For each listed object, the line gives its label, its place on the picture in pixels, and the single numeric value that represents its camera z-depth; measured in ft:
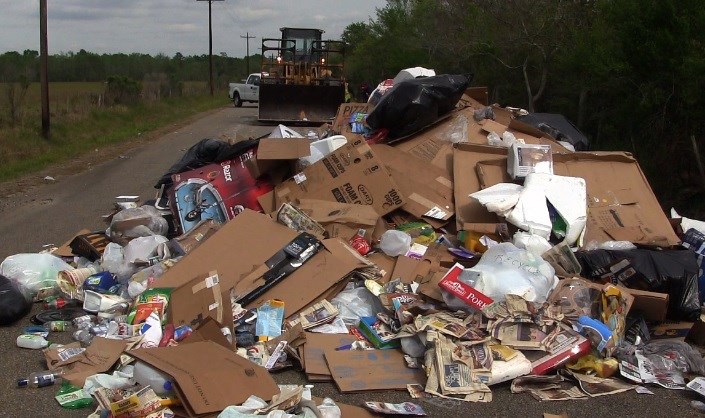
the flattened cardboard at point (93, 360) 12.54
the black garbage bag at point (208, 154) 22.76
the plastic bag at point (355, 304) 15.39
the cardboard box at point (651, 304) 14.55
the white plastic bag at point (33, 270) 17.30
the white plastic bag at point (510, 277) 14.56
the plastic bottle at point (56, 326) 15.21
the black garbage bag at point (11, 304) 15.33
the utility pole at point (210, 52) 135.46
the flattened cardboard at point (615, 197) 18.00
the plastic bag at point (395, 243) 17.59
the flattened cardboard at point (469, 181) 19.06
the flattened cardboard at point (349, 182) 19.94
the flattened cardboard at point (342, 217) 18.43
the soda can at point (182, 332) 13.83
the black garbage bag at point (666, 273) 14.94
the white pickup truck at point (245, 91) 110.22
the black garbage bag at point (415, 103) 23.00
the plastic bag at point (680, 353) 13.51
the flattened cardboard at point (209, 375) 11.01
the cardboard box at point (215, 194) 20.76
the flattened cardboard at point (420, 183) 19.79
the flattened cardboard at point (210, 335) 13.25
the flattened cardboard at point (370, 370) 12.70
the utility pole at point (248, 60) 238.44
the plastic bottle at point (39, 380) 12.50
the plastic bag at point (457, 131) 23.39
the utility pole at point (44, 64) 50.57
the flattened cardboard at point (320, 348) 13.10
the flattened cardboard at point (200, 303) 14.20
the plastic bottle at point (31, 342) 14.28
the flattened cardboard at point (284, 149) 20.70
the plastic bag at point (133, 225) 20.04
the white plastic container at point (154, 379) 11.48
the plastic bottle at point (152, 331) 13.77
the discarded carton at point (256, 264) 15.61
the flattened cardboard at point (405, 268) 16.46
